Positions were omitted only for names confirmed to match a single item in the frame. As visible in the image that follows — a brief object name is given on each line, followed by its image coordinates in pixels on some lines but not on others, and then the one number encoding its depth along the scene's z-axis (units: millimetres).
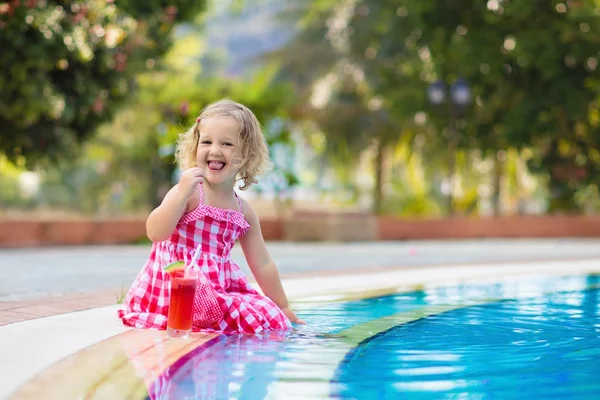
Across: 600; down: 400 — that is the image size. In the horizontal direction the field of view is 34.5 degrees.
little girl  4094
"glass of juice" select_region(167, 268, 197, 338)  3768
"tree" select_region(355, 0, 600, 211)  15883
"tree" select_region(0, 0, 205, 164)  10750
